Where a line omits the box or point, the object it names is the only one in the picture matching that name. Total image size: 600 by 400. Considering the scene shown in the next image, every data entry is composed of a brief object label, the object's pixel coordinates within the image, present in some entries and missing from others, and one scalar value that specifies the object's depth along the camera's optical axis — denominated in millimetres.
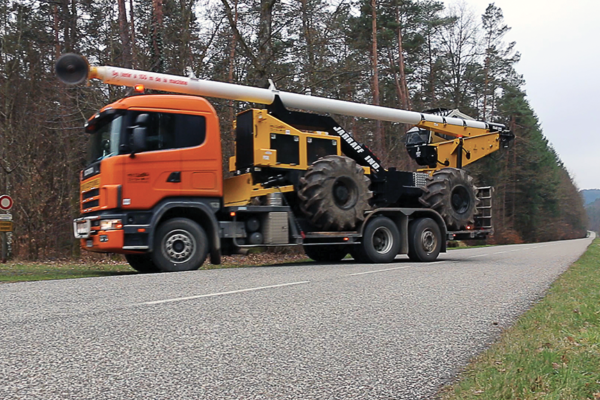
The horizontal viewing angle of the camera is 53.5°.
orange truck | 10719
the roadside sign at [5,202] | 15094
